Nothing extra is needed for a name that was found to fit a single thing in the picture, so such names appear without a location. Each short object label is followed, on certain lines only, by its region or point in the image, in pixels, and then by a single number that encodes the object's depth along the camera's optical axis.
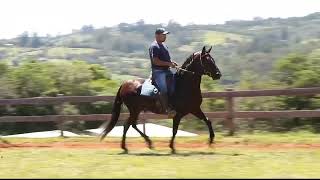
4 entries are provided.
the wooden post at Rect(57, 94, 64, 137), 17.76
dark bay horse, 12.45
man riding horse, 12.48
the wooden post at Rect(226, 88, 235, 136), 15.96
